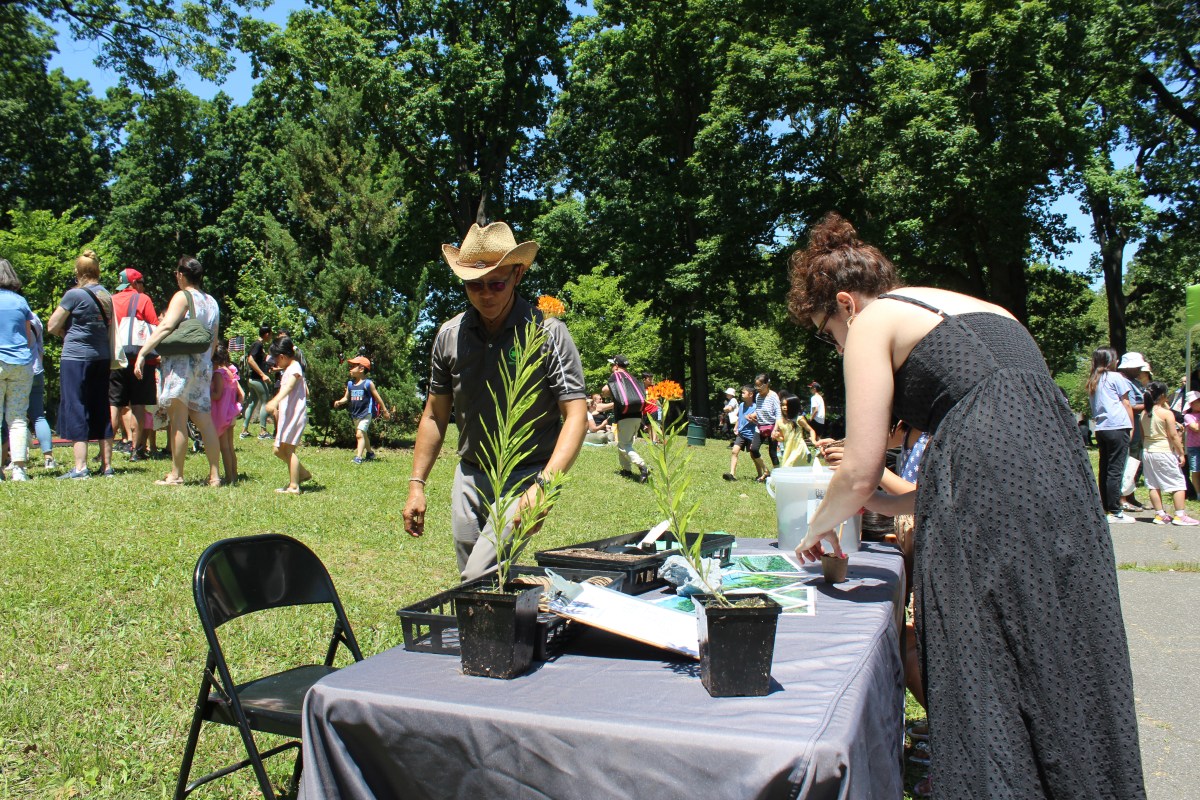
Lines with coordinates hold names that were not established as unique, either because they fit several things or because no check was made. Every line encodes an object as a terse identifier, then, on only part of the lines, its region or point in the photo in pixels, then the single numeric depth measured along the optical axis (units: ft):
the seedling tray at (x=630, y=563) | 7.88
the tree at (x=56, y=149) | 111.65
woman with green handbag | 23.84
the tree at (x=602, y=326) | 87.35
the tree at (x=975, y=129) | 68.44
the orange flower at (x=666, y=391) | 6.82
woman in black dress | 5.99
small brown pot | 8.34
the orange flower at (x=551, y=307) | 14.17
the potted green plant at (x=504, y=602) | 5.75
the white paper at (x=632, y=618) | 6.02
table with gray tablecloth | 4.61
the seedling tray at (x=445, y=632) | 6.21
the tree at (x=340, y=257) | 47.19
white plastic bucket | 9.44
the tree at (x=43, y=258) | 80.12
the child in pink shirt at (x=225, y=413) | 28.09
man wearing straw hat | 10.18
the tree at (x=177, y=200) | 114.52
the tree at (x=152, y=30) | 64.49
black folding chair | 7.61
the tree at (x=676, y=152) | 89.25
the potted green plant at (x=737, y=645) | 5.31
